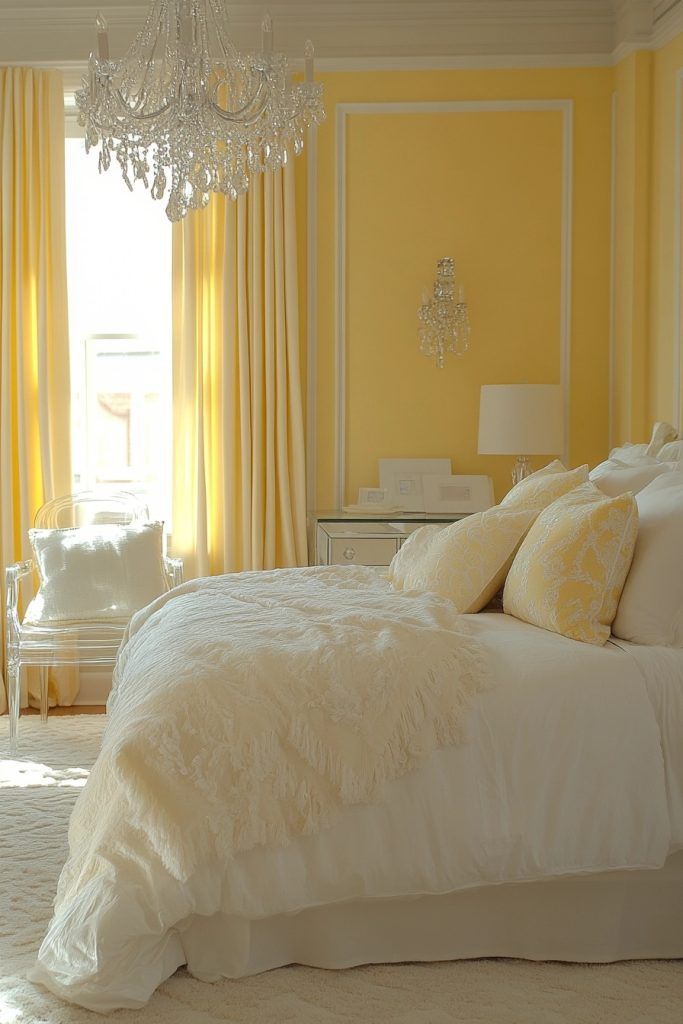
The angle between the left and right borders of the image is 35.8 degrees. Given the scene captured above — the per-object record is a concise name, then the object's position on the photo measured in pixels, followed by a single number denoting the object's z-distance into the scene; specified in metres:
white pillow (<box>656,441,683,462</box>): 3.24
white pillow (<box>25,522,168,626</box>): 4.32
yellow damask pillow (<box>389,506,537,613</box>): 2.97
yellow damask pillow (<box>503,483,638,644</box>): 2.55
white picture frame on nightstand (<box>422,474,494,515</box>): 4.87
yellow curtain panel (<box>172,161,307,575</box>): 4.87
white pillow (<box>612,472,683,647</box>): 2.52
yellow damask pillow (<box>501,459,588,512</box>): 3.15
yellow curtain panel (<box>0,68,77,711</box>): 4.84
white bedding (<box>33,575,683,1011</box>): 2.15
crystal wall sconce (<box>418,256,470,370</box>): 4.88
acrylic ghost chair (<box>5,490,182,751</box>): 4.21
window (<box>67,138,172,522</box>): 5.16
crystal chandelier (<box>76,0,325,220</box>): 2.87
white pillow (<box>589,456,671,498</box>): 3.12
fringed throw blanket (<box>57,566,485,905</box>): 2.10
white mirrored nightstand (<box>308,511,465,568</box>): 4.51
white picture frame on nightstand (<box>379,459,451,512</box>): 4.93
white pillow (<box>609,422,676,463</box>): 3.49
